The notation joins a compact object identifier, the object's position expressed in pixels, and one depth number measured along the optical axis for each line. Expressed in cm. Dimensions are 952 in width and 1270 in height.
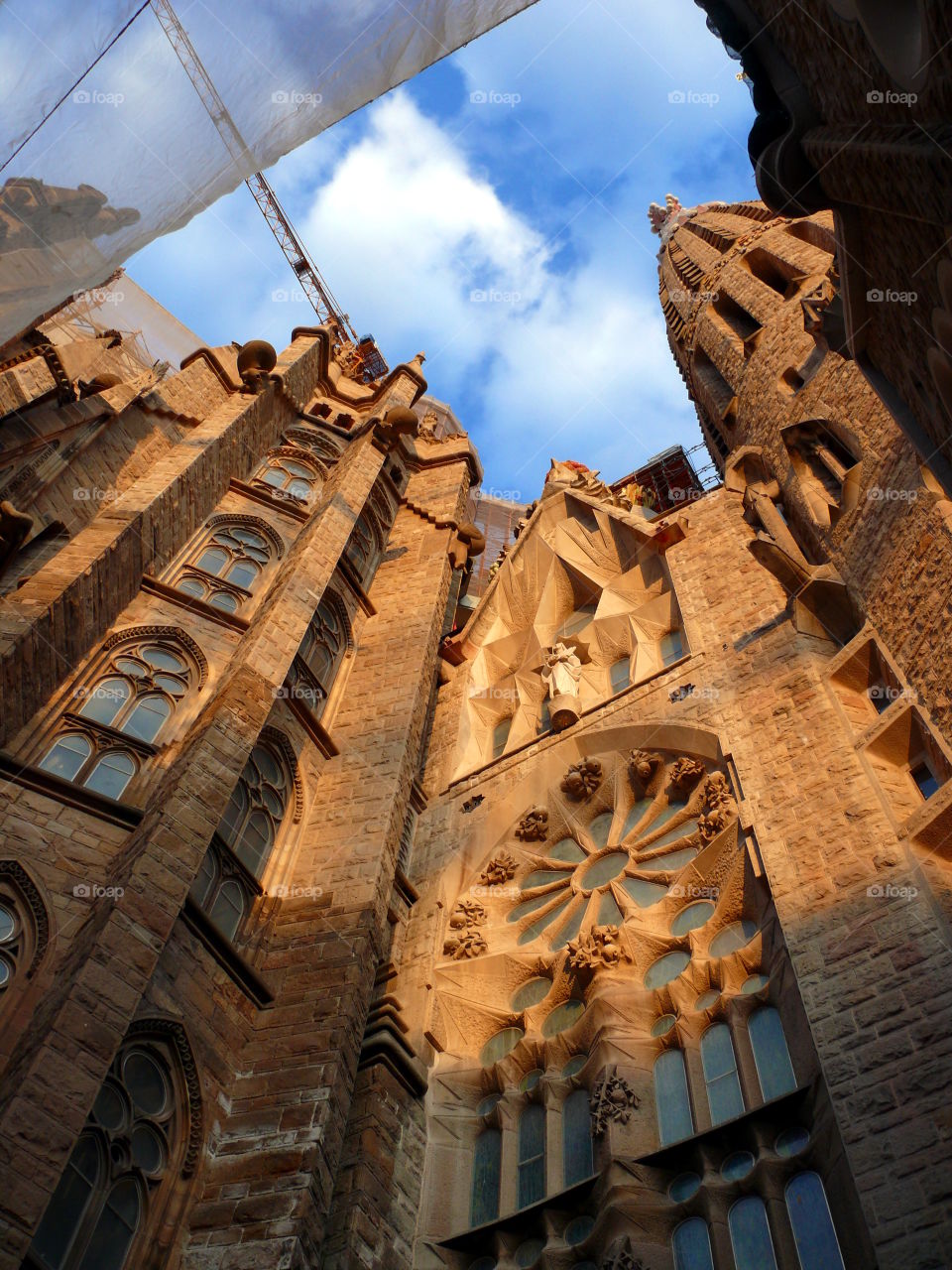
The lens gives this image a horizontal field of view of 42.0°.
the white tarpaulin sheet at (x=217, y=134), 723
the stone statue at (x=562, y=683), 1402
